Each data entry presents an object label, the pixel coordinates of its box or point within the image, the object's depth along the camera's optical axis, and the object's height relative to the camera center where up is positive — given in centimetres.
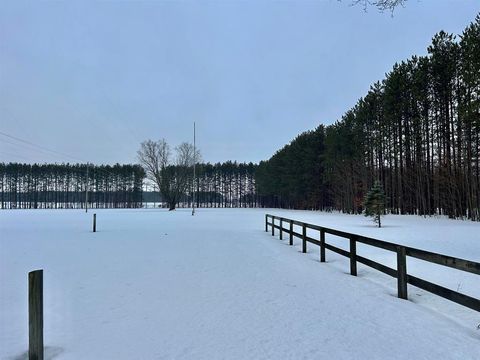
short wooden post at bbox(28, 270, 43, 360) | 279 -112
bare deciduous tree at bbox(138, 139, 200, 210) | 5297 +344
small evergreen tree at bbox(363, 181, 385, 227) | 1948 -91
